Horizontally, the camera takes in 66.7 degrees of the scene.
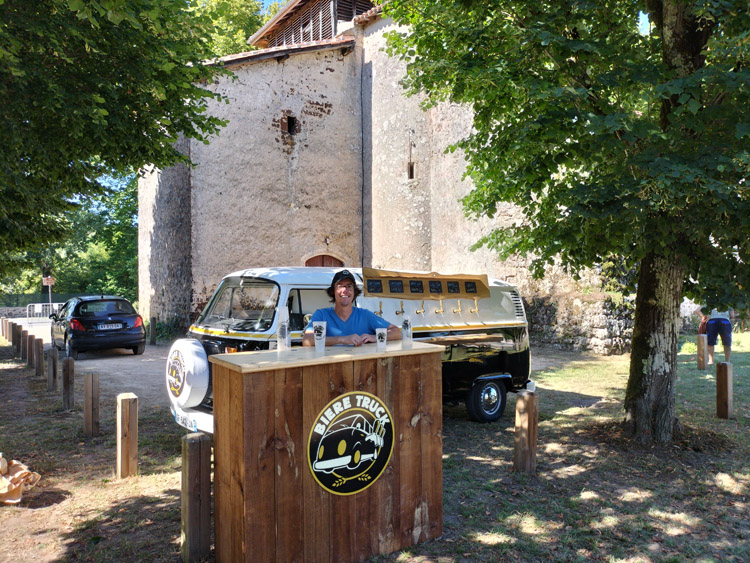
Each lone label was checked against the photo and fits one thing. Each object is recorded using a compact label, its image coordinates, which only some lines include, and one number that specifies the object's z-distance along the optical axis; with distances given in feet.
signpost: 112.18
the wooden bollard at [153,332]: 57.10
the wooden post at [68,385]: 26.05
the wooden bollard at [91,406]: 21.25
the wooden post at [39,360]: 36.06
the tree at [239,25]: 84.69
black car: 43.62
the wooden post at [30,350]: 39.63
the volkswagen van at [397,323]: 18.17
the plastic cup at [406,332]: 13.51
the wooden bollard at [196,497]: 11.60
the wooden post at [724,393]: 24.58
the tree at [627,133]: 16.40
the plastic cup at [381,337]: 12.85
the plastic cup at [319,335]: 12.01
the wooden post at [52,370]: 30.53
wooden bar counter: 10.54
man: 14.39
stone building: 57.72
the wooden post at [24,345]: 42.27
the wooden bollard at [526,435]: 17.62
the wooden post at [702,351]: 38.11
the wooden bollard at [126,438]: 17.24
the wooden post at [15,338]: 49.12
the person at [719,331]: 35.70
